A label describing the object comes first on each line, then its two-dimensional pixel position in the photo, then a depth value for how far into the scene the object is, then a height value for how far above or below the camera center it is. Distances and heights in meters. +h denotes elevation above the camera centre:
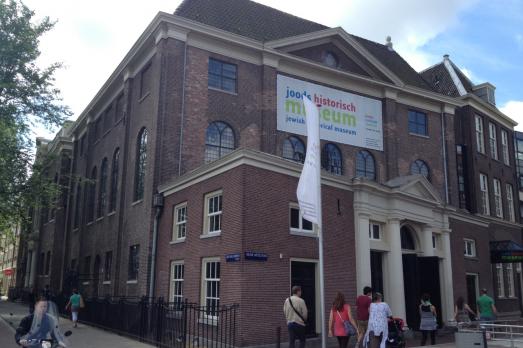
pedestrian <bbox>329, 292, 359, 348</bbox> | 11.52 -0.76
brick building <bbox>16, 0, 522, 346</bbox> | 16.14 +5.26
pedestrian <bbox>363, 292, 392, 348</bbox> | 12.08 -0.85
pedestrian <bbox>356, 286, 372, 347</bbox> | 13.12 -0.58
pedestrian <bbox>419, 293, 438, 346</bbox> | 15.51 -0.92
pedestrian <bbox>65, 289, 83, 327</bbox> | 21.22 -0.89
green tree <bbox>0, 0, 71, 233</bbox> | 22.55 +8.31
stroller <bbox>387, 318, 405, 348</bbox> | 12.71 -1.23
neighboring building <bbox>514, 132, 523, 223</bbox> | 43.12 +11.04
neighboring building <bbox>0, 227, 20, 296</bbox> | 59.02 +1.61
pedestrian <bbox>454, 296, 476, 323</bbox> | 15.95 -0.76
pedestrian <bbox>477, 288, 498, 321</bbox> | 16.61 -0.65
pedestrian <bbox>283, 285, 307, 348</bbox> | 11.52 -0.74
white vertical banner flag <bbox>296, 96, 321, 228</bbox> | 11.26 +2.26
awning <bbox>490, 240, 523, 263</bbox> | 27.47 +1.88
